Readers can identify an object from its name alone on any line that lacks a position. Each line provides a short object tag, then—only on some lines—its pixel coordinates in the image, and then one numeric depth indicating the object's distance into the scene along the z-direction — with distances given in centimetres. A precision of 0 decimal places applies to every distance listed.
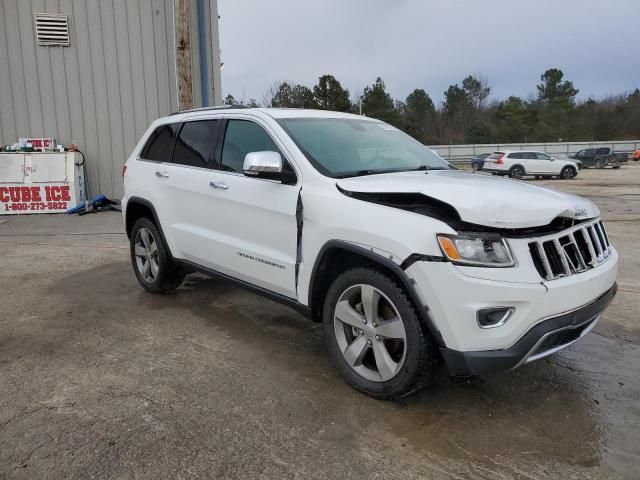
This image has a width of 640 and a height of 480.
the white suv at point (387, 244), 266
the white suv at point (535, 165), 2981
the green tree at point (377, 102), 6278
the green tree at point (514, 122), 6962
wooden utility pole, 1032
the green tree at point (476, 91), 8044
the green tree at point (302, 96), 5313
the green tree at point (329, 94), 5528
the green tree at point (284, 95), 5059
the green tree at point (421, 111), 7362
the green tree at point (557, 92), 7212
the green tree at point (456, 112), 7525
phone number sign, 1150
